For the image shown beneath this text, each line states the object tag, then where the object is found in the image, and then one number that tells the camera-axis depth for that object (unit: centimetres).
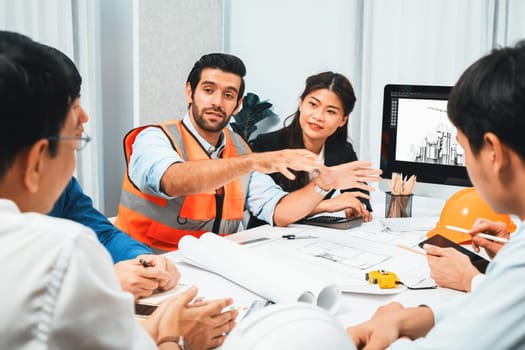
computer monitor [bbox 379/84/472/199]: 213
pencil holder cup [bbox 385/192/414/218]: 212
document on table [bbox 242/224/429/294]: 140
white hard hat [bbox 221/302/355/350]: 76
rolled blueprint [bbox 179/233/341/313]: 113
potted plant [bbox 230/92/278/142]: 364
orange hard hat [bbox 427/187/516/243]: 174
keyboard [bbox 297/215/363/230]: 193
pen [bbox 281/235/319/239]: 174
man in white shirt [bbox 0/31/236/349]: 54
